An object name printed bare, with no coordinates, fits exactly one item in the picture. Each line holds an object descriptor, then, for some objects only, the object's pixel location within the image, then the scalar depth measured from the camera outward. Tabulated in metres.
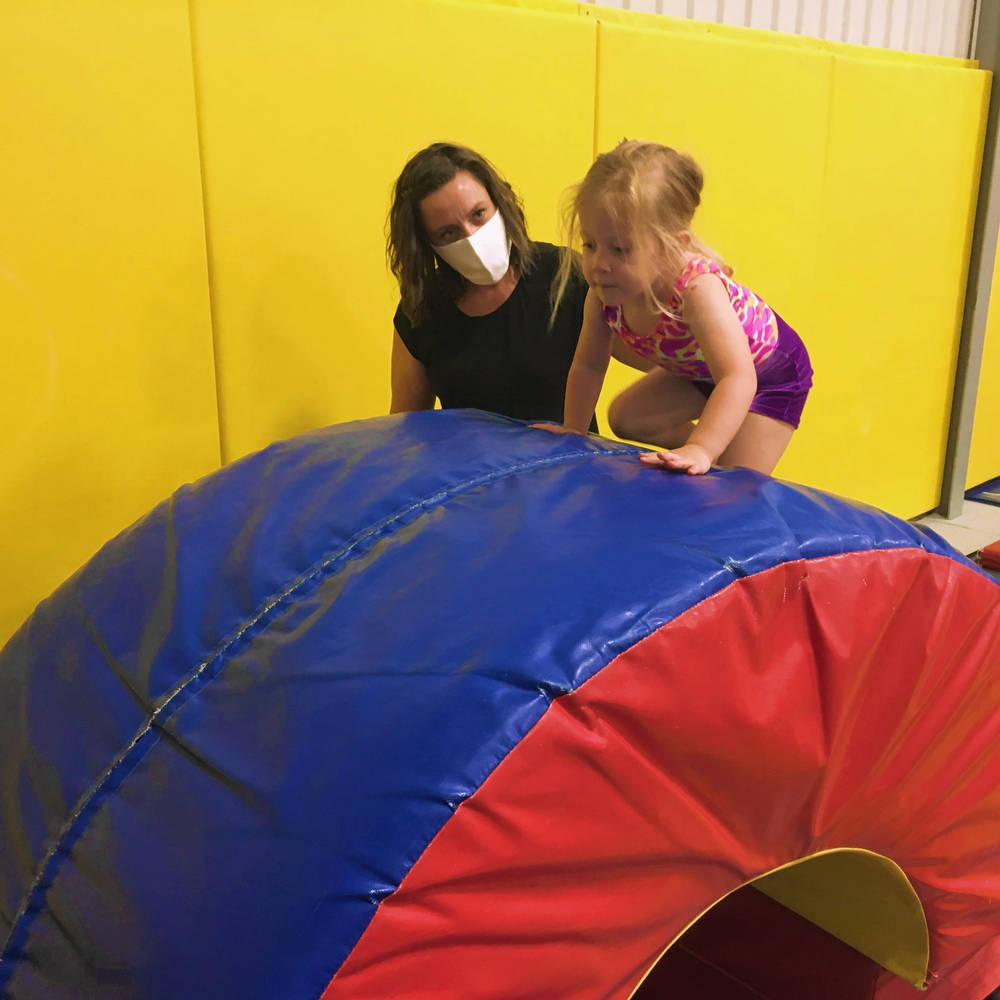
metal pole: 3.68
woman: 1.81
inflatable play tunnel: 0.82
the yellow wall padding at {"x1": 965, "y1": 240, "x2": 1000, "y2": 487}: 4.07
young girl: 1.41
